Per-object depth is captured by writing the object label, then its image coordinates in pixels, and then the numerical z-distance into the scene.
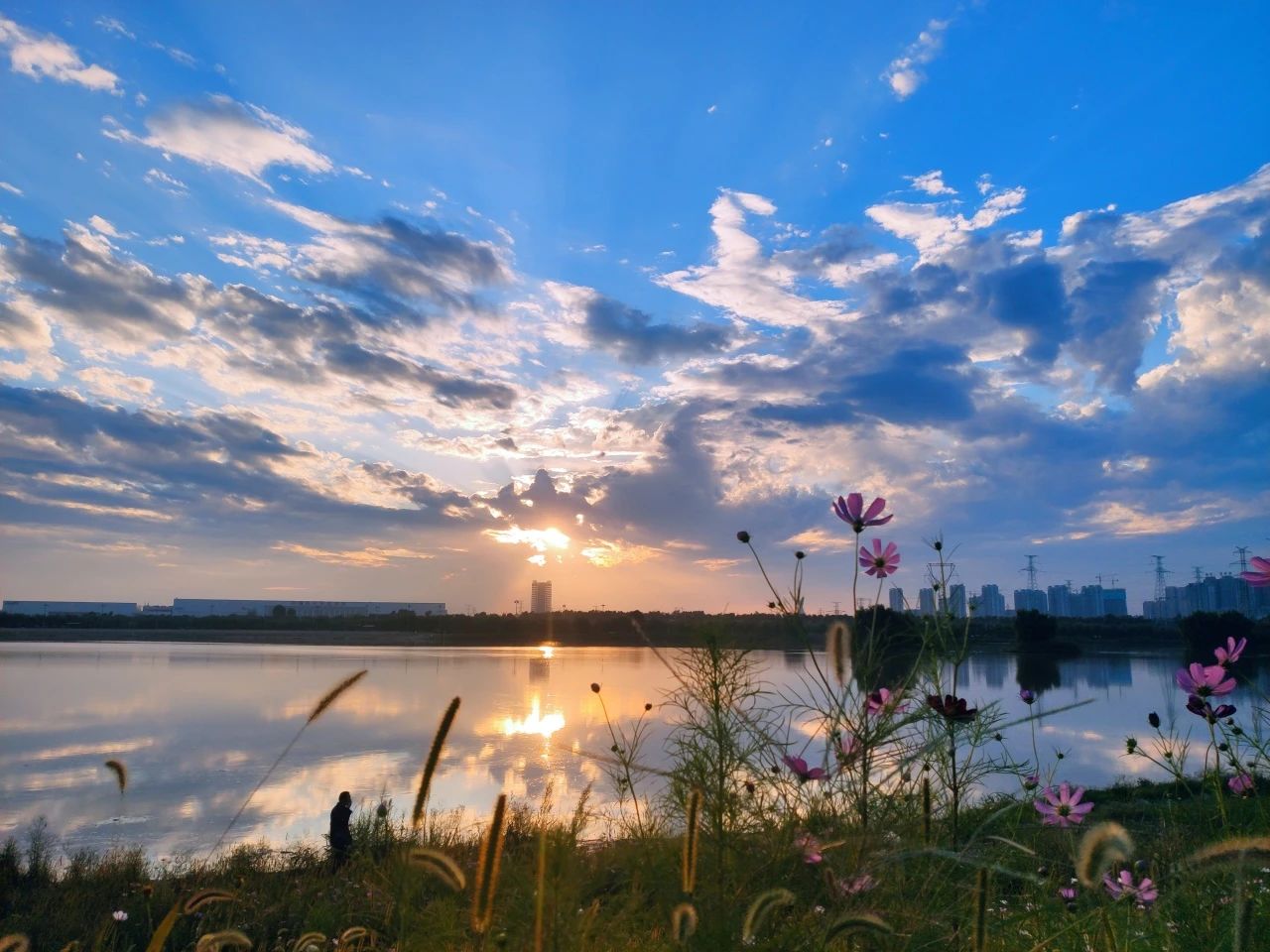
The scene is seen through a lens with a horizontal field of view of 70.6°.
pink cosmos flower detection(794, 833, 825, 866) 1.97
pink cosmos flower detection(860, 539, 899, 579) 2.82
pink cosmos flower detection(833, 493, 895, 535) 2.50
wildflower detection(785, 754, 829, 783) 2.45
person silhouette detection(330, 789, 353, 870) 7.86
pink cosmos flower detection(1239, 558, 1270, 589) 2.50
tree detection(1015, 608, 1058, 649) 50.06
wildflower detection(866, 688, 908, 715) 2.34
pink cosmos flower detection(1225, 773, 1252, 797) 3.02
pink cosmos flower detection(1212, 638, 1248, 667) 2.99
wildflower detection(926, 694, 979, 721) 2.39
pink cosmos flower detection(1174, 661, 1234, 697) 3.06
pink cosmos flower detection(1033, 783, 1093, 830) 3.08
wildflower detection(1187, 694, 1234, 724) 2.85
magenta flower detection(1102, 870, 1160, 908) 2.55
